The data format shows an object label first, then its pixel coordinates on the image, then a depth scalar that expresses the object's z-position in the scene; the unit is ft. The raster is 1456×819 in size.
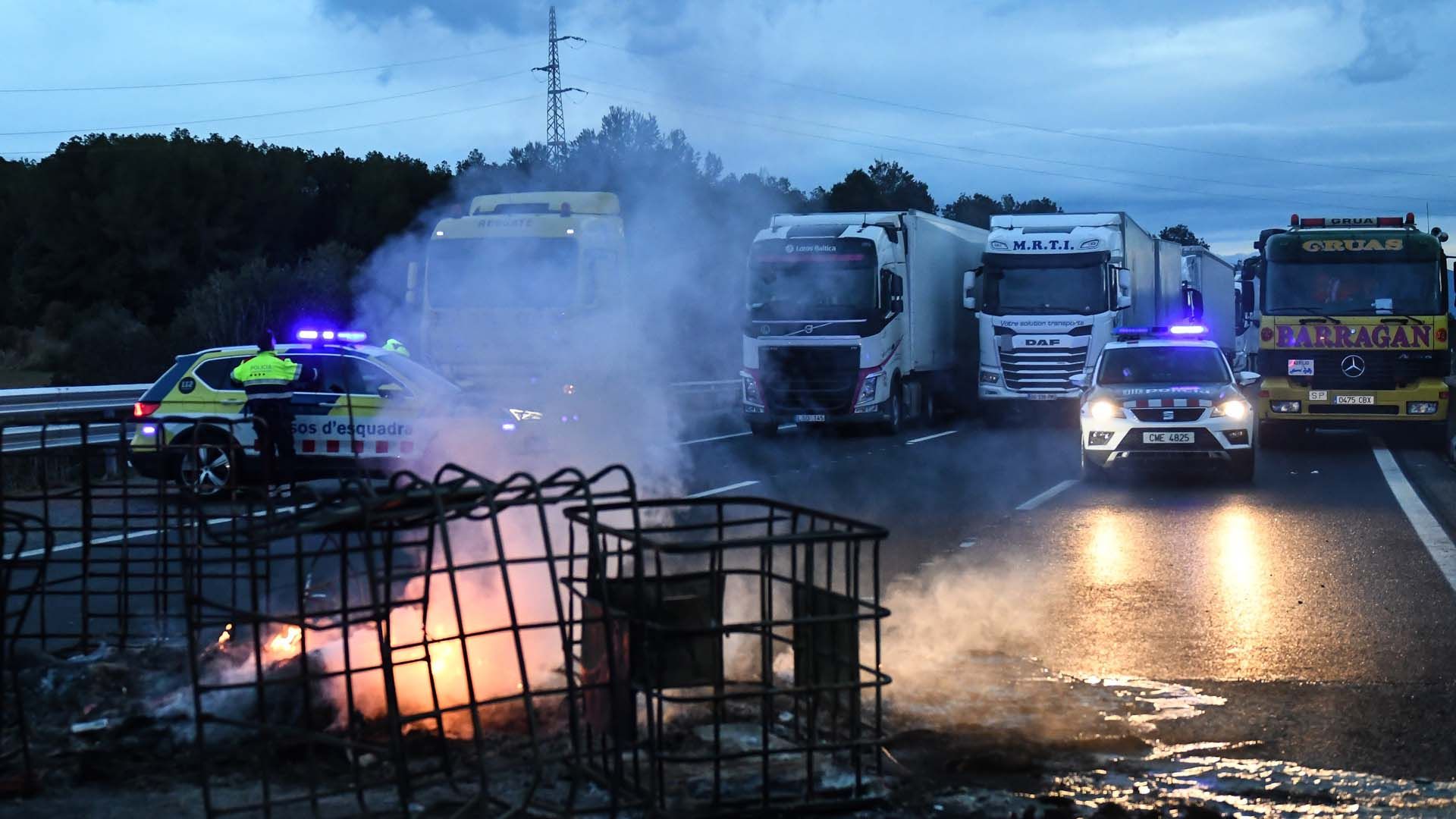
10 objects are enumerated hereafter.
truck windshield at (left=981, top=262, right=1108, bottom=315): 81.46
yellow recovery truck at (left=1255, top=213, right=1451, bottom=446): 63.77
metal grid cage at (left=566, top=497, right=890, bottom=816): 14.34
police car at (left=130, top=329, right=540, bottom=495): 45.65
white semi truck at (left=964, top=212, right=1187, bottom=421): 81.20
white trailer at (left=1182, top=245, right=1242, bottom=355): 128.26
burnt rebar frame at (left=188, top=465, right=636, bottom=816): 13.15
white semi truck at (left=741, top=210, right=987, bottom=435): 75.31
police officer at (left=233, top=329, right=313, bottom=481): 41.29
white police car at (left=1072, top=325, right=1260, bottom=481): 50.24
